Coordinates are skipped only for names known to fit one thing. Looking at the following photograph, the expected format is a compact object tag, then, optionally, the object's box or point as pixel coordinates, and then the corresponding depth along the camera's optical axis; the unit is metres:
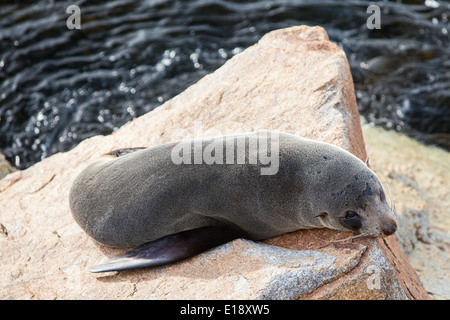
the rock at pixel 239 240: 4.00
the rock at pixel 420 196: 6.15
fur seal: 4.23
